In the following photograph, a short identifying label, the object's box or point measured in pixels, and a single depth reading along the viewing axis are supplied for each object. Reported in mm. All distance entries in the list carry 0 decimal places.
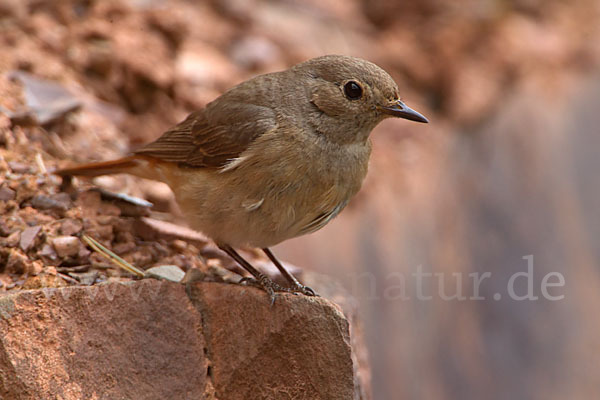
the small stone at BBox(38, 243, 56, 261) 6504
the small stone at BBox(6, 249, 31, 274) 6254
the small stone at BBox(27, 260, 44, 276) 6246
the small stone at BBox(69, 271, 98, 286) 6367
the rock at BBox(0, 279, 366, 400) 5437
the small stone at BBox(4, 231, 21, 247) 6473
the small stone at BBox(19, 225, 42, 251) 6484
